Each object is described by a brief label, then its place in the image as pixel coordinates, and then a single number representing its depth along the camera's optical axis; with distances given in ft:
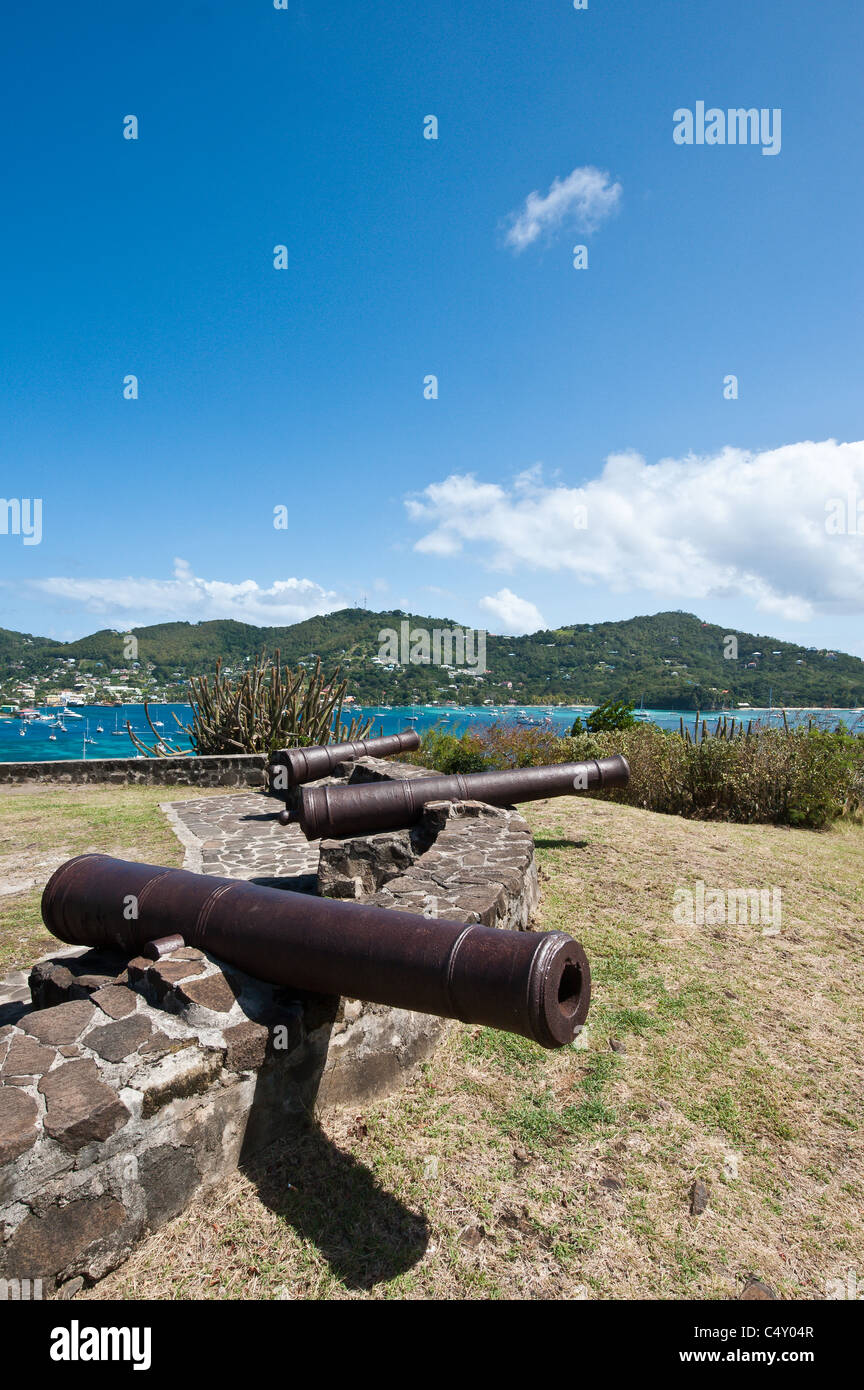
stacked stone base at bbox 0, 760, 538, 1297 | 8.09
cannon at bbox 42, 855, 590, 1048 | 8.12
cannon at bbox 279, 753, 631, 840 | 23.00
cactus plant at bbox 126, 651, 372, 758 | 54.13
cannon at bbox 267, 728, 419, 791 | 34.73
